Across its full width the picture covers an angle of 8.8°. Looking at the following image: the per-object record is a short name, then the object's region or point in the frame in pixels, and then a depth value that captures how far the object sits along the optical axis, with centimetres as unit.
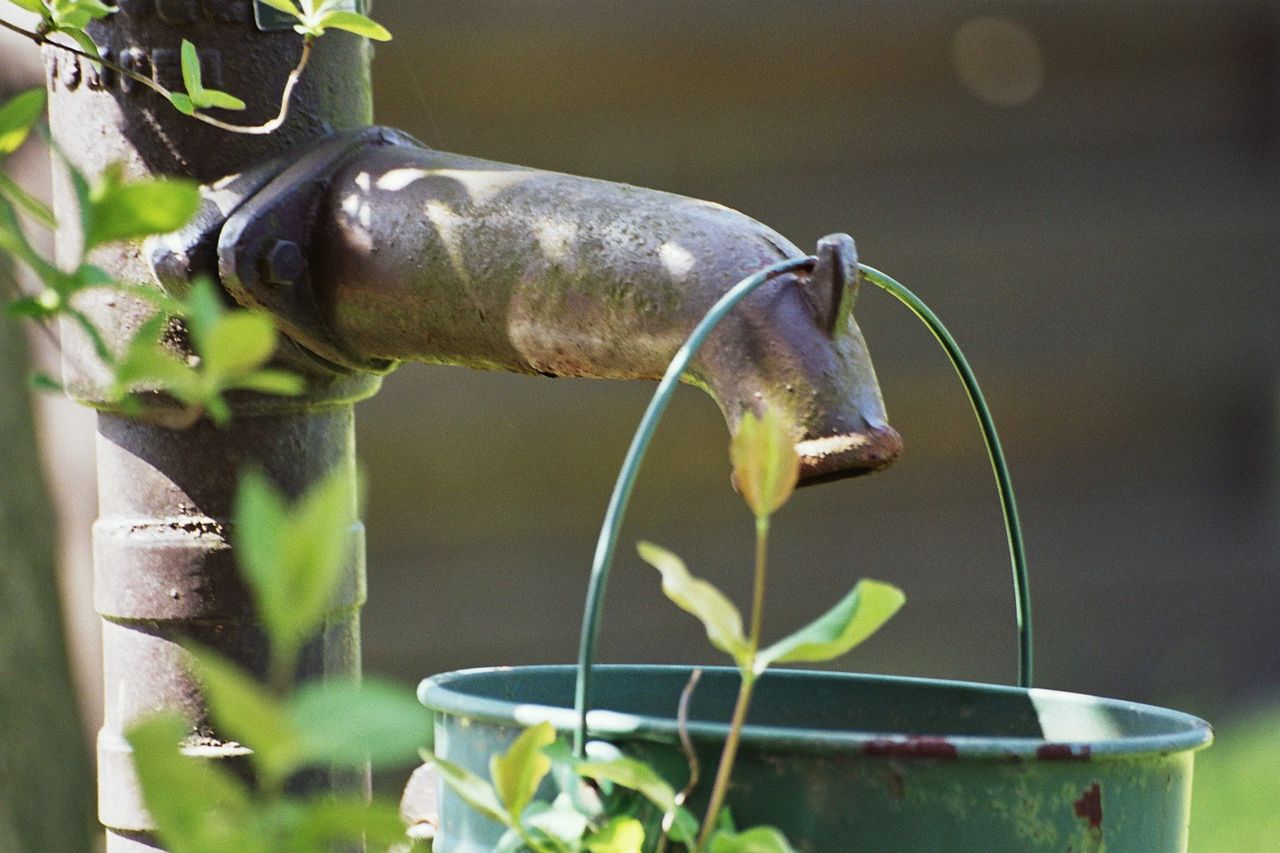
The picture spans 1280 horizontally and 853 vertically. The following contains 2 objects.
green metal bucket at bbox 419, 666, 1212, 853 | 292
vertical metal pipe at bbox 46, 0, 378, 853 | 320
